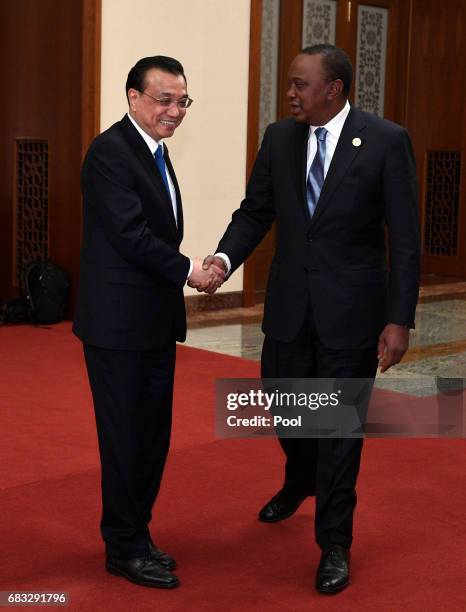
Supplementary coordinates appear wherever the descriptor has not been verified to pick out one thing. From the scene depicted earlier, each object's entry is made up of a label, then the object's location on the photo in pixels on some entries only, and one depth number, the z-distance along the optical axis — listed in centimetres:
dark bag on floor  773
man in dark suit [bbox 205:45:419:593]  323
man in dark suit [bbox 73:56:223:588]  308
